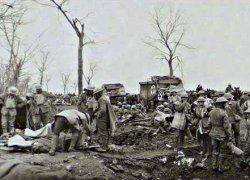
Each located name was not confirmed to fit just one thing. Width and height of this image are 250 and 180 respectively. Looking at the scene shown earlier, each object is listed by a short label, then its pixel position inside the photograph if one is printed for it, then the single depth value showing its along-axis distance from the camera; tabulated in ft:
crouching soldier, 37.55
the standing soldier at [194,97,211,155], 43.55
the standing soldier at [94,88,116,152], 41.73
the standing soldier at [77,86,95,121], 49.83
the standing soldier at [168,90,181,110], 53.26
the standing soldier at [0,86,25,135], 44.78
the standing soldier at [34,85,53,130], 46.19
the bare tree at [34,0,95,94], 81.20
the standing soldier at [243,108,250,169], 36.88
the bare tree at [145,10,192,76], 151.27
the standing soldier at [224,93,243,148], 45.21
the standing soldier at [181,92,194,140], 46.21
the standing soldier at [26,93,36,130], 46.60
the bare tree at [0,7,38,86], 109.19
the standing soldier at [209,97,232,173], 38.91
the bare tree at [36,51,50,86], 207.51
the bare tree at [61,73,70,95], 294.09
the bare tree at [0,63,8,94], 176.29
